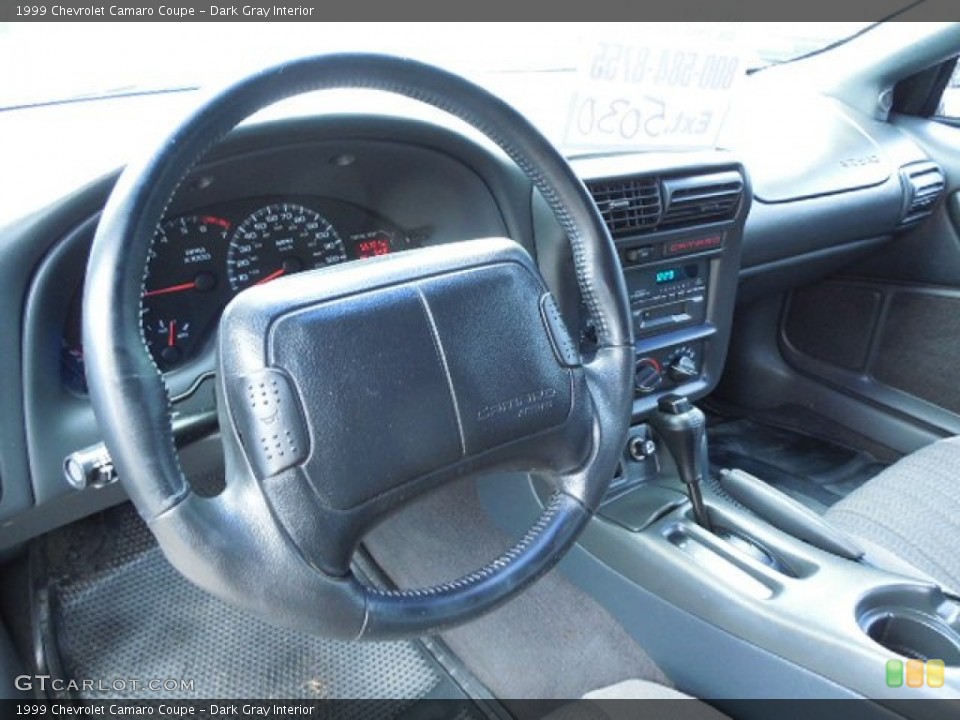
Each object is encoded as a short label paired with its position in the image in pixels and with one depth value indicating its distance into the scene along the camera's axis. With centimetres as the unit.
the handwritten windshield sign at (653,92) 156
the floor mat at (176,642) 142
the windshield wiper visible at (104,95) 121
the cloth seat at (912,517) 135
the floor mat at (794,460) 211
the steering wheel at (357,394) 67
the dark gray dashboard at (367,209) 93
